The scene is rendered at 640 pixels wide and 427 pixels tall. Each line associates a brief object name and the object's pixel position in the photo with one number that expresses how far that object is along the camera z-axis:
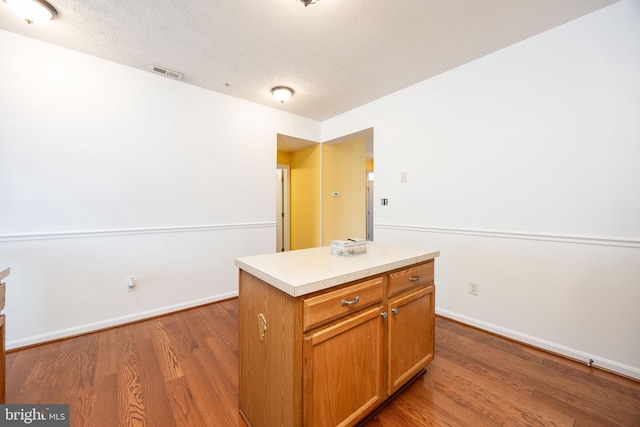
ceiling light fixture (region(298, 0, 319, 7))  1.71
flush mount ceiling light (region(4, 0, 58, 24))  1.73
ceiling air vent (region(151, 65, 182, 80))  2.62
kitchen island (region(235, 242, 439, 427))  1.05
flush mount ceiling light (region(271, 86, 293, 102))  3.06
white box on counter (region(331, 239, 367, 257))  1.56
